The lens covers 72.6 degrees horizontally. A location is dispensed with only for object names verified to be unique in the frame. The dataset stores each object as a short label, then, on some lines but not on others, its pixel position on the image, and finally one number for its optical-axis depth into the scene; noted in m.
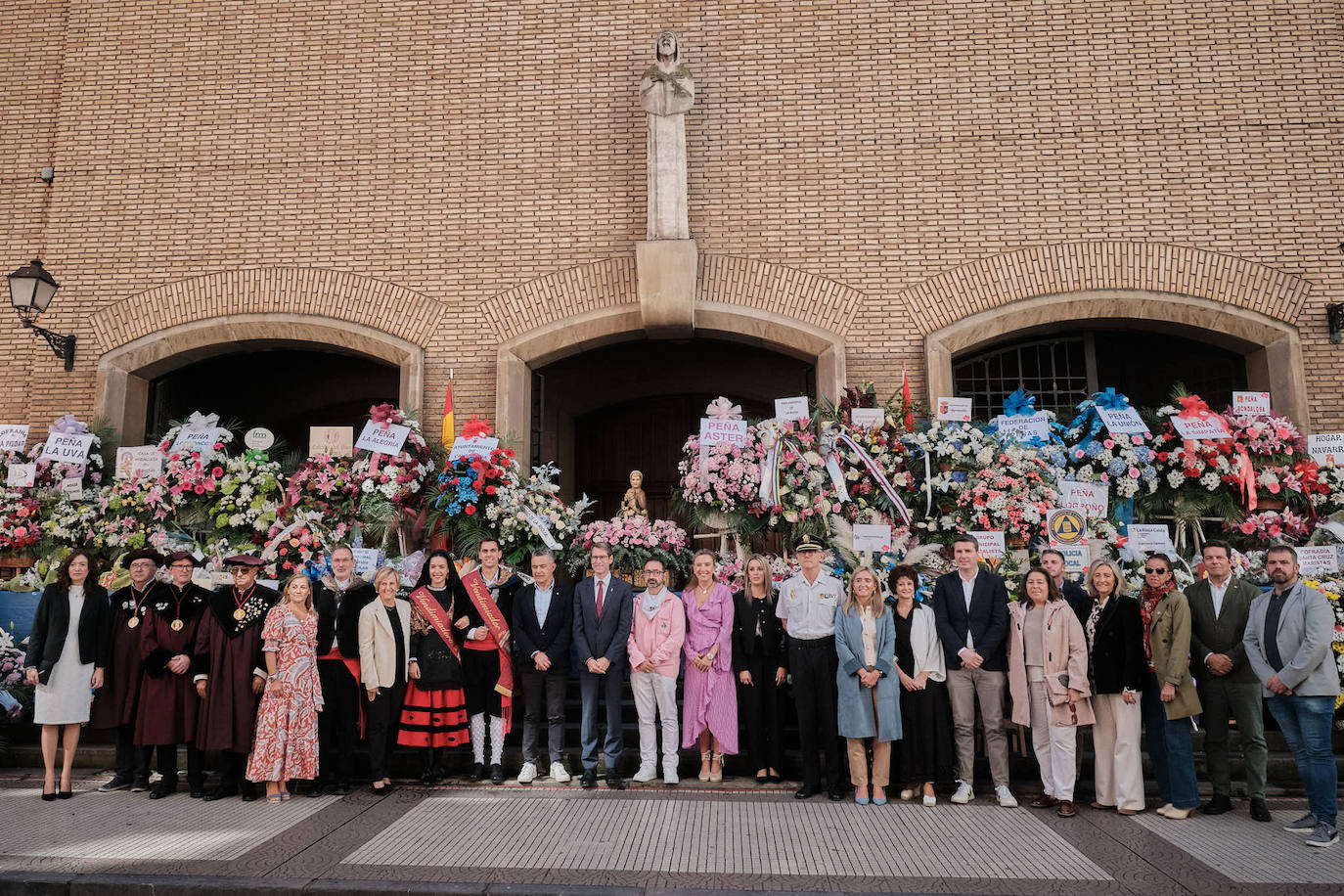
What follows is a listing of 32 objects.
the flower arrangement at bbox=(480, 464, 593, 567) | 8.91
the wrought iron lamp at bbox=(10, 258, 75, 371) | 9.77
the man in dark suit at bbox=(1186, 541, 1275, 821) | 6.15
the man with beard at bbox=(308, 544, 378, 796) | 6.86
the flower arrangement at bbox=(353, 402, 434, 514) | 9.28
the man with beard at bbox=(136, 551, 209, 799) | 6.77
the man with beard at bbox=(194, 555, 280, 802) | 6.59
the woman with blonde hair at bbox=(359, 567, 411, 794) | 6.78
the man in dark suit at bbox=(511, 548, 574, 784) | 7.08
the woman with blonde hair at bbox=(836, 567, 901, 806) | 6.36
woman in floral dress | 6.51
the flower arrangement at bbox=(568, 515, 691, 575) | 8.69
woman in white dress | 6.75
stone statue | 10.12
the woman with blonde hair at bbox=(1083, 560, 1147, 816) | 6.14
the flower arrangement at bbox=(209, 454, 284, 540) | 9.43
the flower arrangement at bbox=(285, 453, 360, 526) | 9.44
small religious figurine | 9.58
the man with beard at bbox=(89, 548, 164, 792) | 6.95
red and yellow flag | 10.10
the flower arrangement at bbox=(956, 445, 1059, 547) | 8.55
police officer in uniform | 6.58
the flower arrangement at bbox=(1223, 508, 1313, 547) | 8.86
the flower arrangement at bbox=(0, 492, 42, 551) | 9.69
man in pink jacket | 6.97
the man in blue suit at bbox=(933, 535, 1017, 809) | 6.46
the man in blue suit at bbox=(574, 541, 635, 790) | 6.93
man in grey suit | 5.55
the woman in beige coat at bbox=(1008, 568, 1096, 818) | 6.20
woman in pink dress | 6.98
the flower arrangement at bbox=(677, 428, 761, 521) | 8.92
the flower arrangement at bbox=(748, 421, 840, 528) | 8.91
